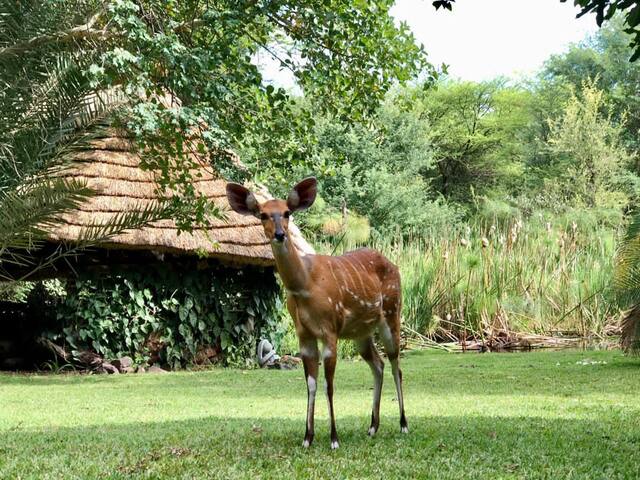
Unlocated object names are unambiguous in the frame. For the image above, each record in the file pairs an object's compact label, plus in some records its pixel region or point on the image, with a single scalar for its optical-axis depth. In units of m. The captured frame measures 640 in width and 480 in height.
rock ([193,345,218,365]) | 13.26
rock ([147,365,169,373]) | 12.58
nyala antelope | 5.06
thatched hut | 12.39
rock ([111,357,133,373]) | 12.41
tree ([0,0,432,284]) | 5.05
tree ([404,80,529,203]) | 42.12
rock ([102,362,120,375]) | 12.34
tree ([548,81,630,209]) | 33.53
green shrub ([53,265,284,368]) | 12.53
